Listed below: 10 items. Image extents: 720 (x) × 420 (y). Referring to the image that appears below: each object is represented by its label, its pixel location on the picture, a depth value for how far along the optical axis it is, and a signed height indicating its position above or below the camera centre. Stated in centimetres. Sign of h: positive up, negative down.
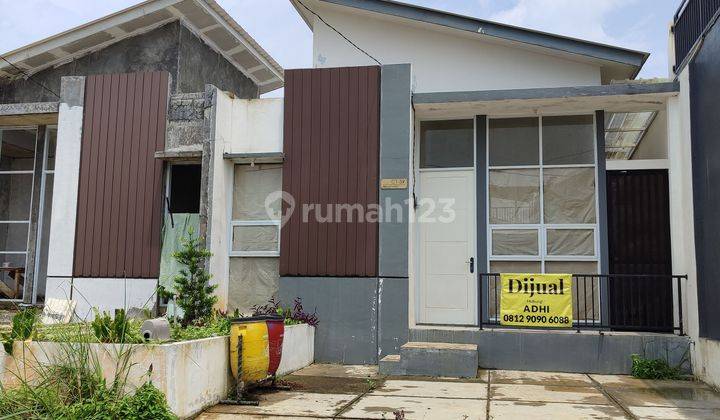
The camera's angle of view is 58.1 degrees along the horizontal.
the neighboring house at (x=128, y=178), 1106 +162
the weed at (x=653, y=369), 901 -123
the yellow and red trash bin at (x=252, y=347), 749 -85
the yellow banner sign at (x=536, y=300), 958 -32
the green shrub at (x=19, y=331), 683 -66
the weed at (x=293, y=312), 1016 -61
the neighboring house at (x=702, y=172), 817 +146
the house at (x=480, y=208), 989 +116
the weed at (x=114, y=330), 652 -60
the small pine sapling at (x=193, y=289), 971 -25
